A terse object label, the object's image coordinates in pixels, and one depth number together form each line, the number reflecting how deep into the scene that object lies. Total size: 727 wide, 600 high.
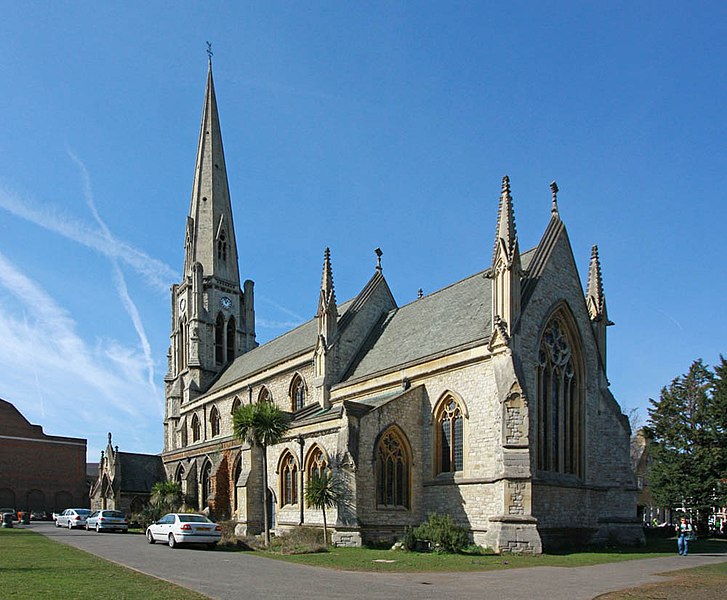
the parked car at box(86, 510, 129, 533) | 41.50
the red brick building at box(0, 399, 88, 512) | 76.56
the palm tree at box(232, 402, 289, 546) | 31.48
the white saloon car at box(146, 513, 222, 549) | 26.34
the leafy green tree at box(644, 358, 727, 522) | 43.16
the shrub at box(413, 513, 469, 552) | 24.92
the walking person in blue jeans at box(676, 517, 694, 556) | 26.51
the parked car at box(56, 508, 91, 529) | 45.66
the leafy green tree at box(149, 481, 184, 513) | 46.53
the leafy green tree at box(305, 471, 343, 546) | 28.16
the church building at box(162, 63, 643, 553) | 27.36
